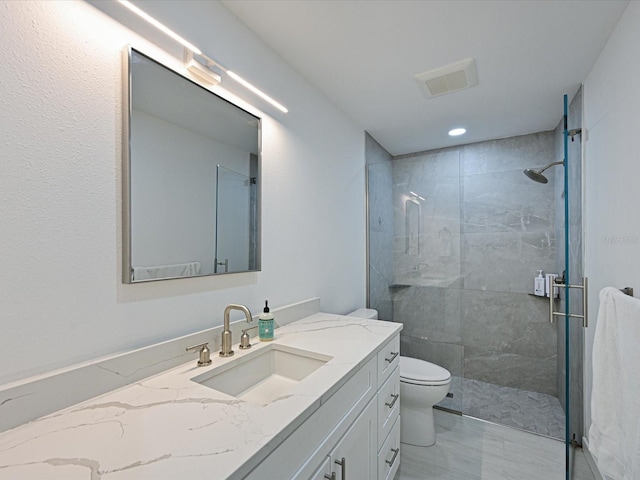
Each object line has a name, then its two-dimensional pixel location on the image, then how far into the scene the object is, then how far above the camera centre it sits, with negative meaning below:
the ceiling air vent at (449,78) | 1.80 +1.02
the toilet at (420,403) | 2.01 -1.10
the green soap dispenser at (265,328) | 1.38 -0.40
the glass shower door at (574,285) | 1.74 -0.26
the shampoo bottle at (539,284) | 2.62 -0.39
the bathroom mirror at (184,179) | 1.03 +0.25
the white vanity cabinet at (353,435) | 0.81 -0.67
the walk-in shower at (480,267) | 2.60 -0.25
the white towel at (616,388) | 0.99 -0.53
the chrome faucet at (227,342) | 1.20 -0.40
